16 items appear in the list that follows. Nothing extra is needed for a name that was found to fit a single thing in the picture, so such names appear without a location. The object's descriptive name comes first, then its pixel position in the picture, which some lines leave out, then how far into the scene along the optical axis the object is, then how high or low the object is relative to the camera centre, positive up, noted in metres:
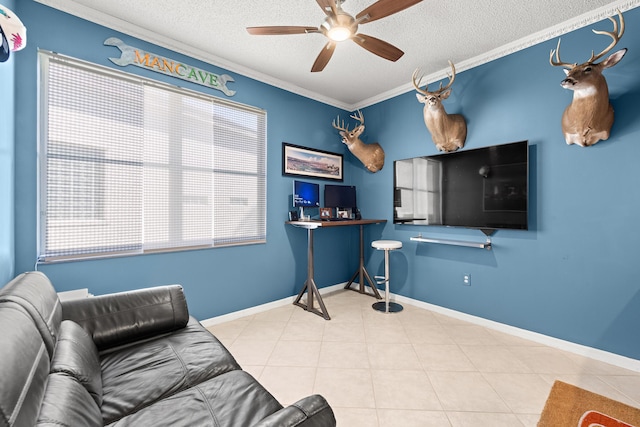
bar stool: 3.24 -0.89
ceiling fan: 1.77 +1.35
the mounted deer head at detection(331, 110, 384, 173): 3.83 +0.92
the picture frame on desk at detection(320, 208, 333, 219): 3.67 +0.00
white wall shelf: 2.87 -0.33
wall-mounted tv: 2.63 +0.28
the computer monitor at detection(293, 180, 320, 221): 3.52 +0.25
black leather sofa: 0.80 -0.66
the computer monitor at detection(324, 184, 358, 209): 3.85 +0.25
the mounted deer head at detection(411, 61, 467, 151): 2.94 +1.02
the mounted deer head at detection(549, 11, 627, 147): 2.09 +0.89
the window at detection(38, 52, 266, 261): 2.12 +0.45
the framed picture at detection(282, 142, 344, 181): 3.57 +0.72
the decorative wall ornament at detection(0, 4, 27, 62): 1.34 +0.95
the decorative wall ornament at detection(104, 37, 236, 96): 2.40 +1.44
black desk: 3.09 -0.86
